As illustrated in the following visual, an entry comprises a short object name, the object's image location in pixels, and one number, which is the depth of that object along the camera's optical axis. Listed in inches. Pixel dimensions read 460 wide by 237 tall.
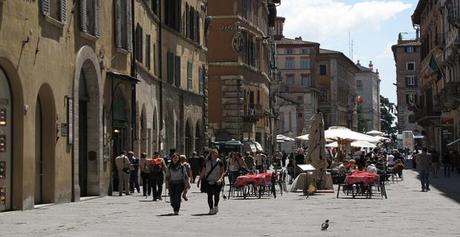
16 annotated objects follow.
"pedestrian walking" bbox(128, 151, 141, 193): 1231.5
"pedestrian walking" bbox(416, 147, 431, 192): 1344.7
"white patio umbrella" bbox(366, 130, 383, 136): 2256.4
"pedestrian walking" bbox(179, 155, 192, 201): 893.5
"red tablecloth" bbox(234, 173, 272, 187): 1125.1
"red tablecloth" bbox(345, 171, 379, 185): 1113.4
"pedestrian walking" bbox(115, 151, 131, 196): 1198.9
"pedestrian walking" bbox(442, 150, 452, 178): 2042.3
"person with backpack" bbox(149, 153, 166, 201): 1143.0
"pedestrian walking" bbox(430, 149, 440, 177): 2020.4
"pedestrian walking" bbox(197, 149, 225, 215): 880.3
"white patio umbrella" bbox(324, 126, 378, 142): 1657.2
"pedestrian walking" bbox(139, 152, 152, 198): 1190.3
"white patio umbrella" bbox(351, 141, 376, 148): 1797.5
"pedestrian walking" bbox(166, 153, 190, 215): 875.4
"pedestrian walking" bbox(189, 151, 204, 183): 1679.1
